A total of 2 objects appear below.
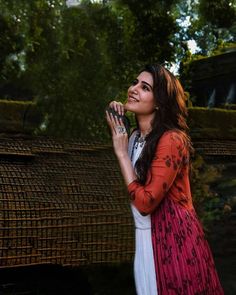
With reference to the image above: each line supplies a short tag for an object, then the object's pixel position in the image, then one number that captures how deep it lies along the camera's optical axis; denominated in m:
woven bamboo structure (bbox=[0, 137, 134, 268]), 3.53
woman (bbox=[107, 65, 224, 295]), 2.02
